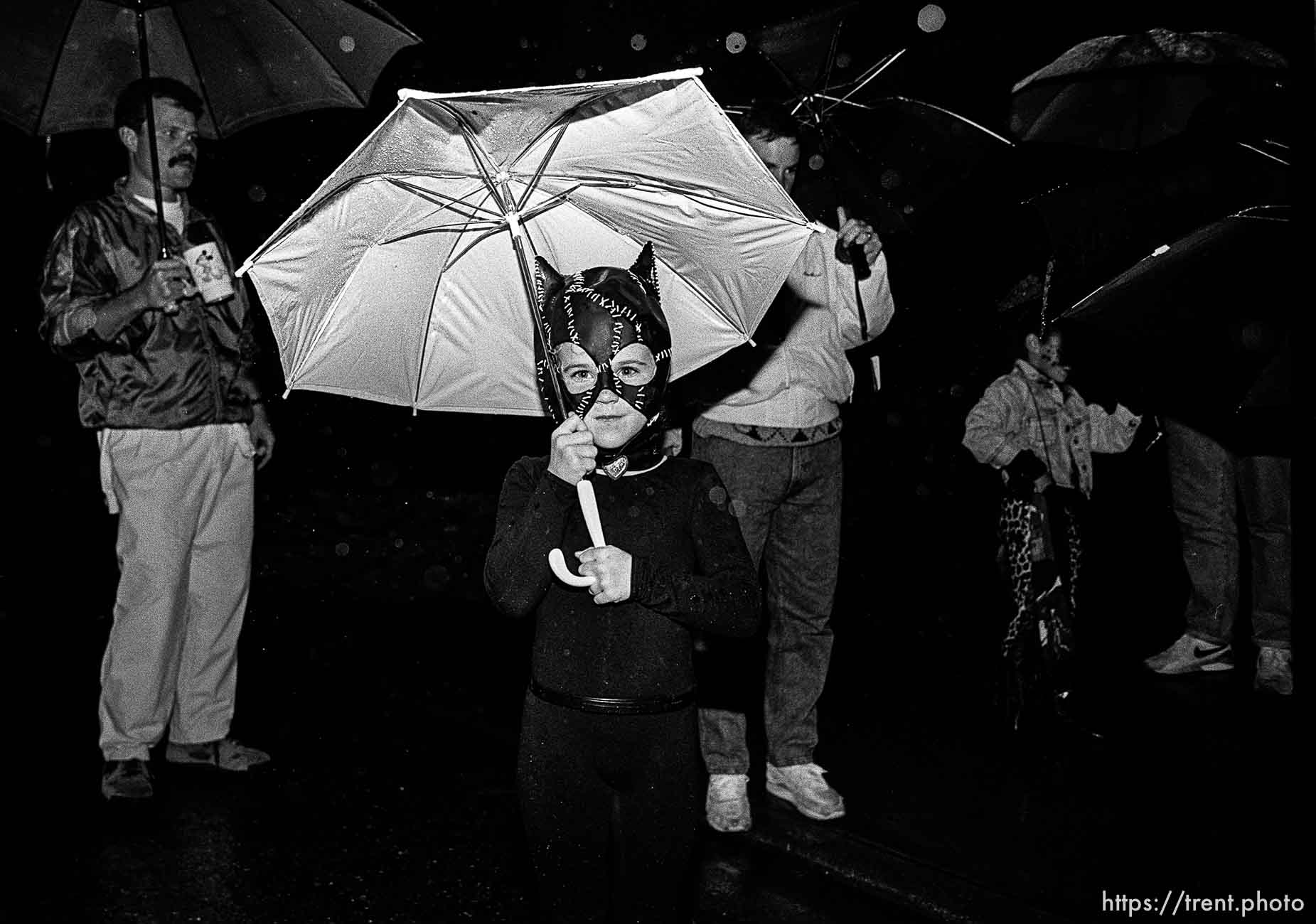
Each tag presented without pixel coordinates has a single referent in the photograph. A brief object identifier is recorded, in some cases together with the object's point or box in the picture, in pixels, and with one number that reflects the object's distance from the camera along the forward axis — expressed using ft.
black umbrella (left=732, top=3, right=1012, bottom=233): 16.70
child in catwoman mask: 10.59
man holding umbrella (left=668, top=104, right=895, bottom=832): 16.60
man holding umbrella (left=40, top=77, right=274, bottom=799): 17.78
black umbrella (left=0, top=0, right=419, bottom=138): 17.39
